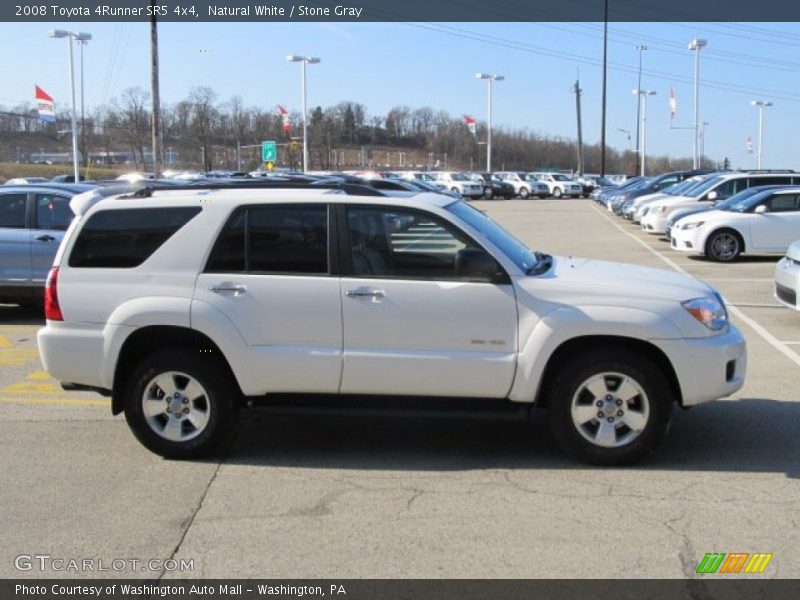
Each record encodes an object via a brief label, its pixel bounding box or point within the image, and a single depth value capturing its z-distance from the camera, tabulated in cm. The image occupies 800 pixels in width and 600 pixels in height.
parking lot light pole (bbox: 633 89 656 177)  7275
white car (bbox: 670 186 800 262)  1759
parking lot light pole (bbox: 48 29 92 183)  4072
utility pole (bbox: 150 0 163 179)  2859
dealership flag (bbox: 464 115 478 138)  7150
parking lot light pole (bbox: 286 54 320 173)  5244
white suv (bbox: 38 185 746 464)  540
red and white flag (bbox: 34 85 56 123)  3916
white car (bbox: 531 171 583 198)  5888
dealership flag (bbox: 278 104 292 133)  5130
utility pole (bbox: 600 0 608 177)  5747
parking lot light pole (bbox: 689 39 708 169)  5275
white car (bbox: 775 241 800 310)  987
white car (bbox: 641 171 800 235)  2180
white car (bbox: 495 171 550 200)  5866
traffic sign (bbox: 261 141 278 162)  4294
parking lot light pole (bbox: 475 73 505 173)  7306
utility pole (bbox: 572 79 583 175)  8581
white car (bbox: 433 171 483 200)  5406
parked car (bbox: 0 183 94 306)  1091
